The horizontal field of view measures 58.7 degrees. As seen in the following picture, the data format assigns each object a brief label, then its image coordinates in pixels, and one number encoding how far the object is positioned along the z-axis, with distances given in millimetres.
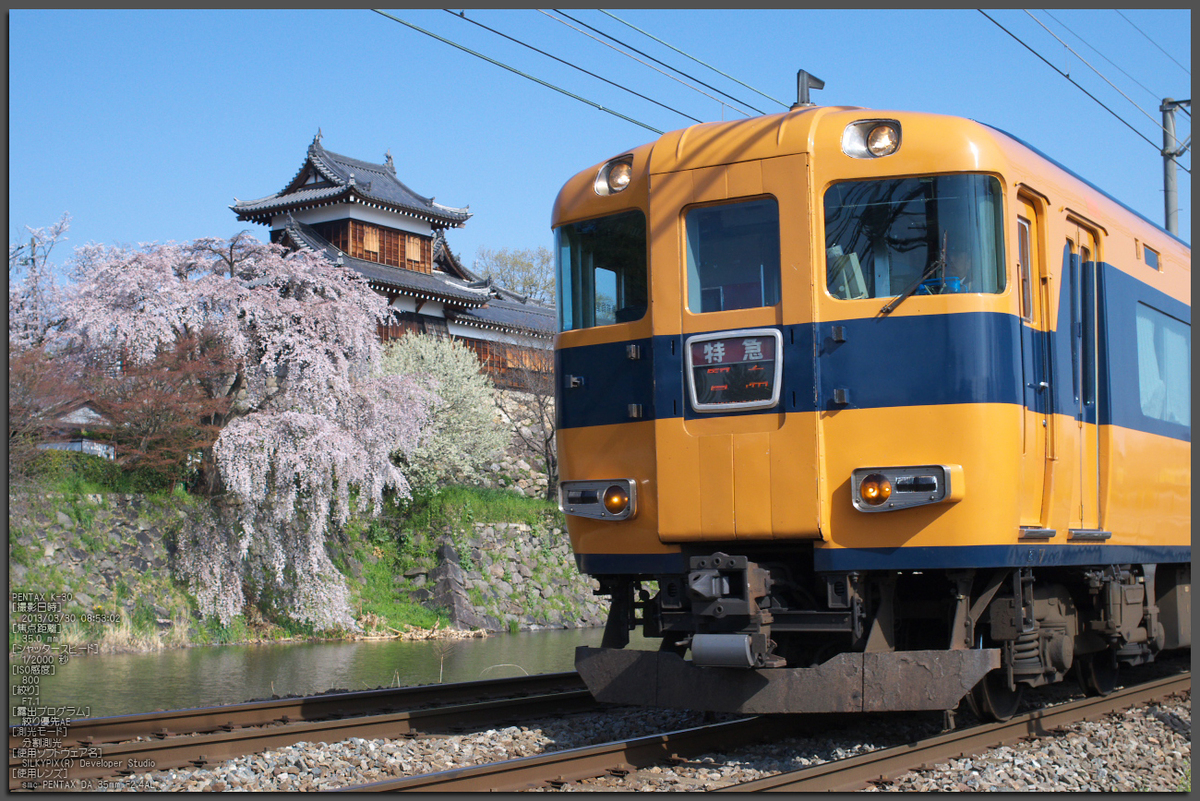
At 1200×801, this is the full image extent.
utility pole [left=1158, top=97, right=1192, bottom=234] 16388
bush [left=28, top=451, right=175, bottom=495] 18125
